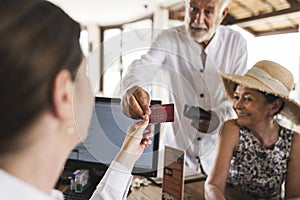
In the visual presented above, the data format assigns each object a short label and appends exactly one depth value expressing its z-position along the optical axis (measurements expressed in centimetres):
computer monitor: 85
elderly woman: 123
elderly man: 91
